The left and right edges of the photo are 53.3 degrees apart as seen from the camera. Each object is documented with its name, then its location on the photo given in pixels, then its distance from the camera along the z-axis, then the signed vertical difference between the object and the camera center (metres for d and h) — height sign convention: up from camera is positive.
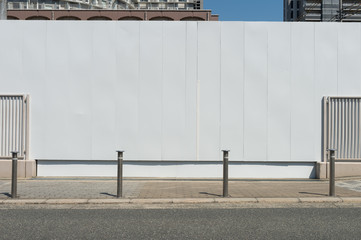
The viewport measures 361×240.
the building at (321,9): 78.32 +26.15
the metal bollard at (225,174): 7.81 -1.10
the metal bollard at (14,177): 7.59 -1.17
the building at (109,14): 52.72 +16.26
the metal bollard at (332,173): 7.79 -1.06
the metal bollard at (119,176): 7.71 -1.15
